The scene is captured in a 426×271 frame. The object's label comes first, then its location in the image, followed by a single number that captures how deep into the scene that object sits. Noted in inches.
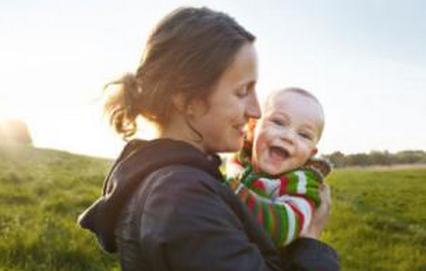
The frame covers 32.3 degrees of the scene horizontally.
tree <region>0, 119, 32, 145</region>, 1112.8
